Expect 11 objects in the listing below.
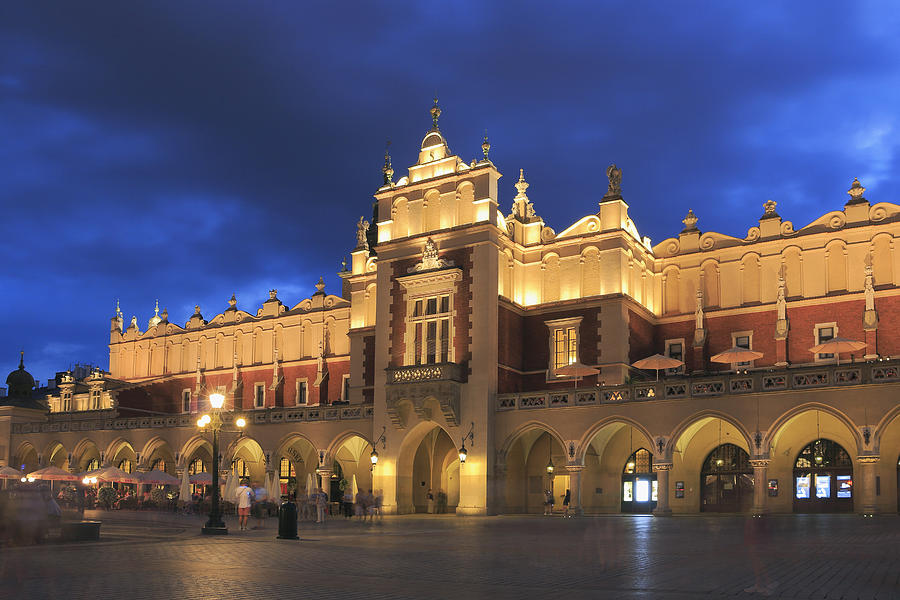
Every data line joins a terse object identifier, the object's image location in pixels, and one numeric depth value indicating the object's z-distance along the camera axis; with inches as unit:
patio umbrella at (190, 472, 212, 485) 2046.0
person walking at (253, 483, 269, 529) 1631.3
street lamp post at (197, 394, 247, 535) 1151.6
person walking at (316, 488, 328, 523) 1473.9
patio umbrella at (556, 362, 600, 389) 1748.3
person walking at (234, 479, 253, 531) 1242.2
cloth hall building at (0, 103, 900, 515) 1614.2
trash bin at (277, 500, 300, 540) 1040.2
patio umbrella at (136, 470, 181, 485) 2044.8
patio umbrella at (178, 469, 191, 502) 1947.6
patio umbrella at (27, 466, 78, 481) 2084.2
